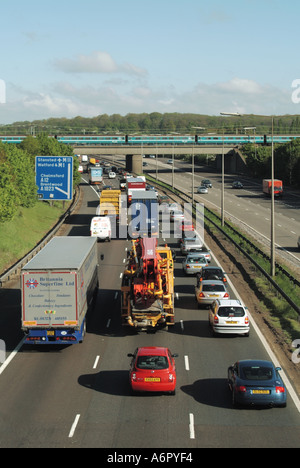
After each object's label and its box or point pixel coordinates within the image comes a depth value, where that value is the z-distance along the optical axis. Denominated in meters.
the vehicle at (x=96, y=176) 128.12
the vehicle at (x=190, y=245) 53.69
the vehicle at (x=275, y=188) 99.25
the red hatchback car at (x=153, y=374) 22.86
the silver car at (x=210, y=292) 36.12
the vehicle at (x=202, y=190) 107.28
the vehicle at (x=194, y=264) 45.72
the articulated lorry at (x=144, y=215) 59.70
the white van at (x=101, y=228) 61.16
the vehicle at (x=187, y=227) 64.12
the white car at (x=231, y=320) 30.50
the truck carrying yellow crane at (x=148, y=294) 31.55
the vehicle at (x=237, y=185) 119.79
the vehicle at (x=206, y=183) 119.06
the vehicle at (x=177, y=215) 74.18
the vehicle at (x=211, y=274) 40.03
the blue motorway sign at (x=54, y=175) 54.69
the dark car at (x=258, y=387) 21.45
